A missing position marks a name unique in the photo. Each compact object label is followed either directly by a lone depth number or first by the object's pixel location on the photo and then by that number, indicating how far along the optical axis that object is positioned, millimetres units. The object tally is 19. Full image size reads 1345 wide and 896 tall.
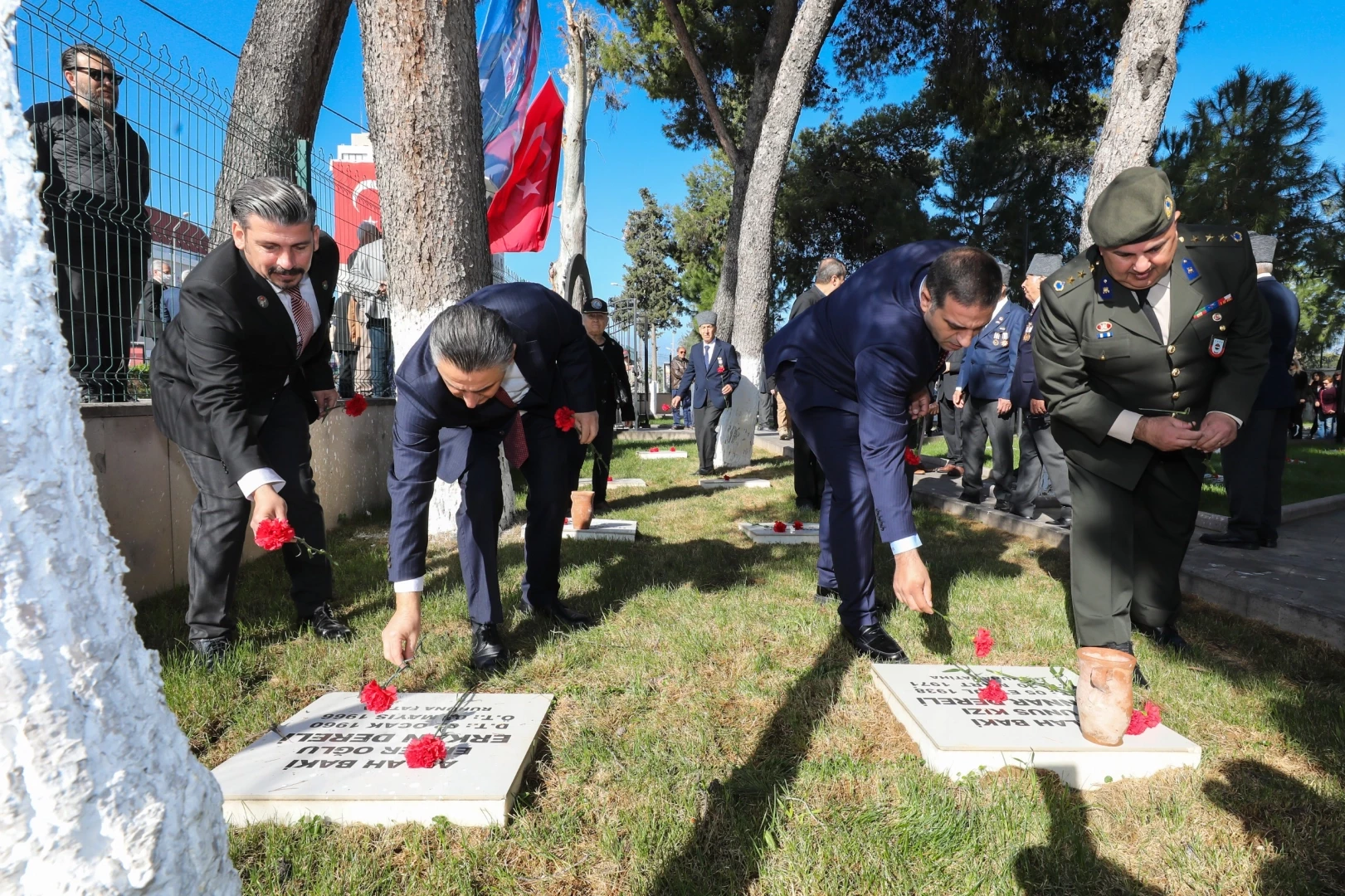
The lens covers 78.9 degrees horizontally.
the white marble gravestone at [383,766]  2275
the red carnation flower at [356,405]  4805
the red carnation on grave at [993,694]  2951
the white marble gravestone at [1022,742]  2568
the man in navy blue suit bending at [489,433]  2795
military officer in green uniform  3025
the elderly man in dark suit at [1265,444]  5242
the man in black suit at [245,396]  3324
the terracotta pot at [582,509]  5957
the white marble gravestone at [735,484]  8922
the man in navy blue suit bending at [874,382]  3016
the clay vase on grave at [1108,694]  2547
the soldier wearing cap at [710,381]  10094
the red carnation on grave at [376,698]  2705
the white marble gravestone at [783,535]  5918
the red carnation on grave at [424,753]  2438
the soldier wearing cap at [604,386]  7344
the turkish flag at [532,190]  12492
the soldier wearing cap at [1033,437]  6289
